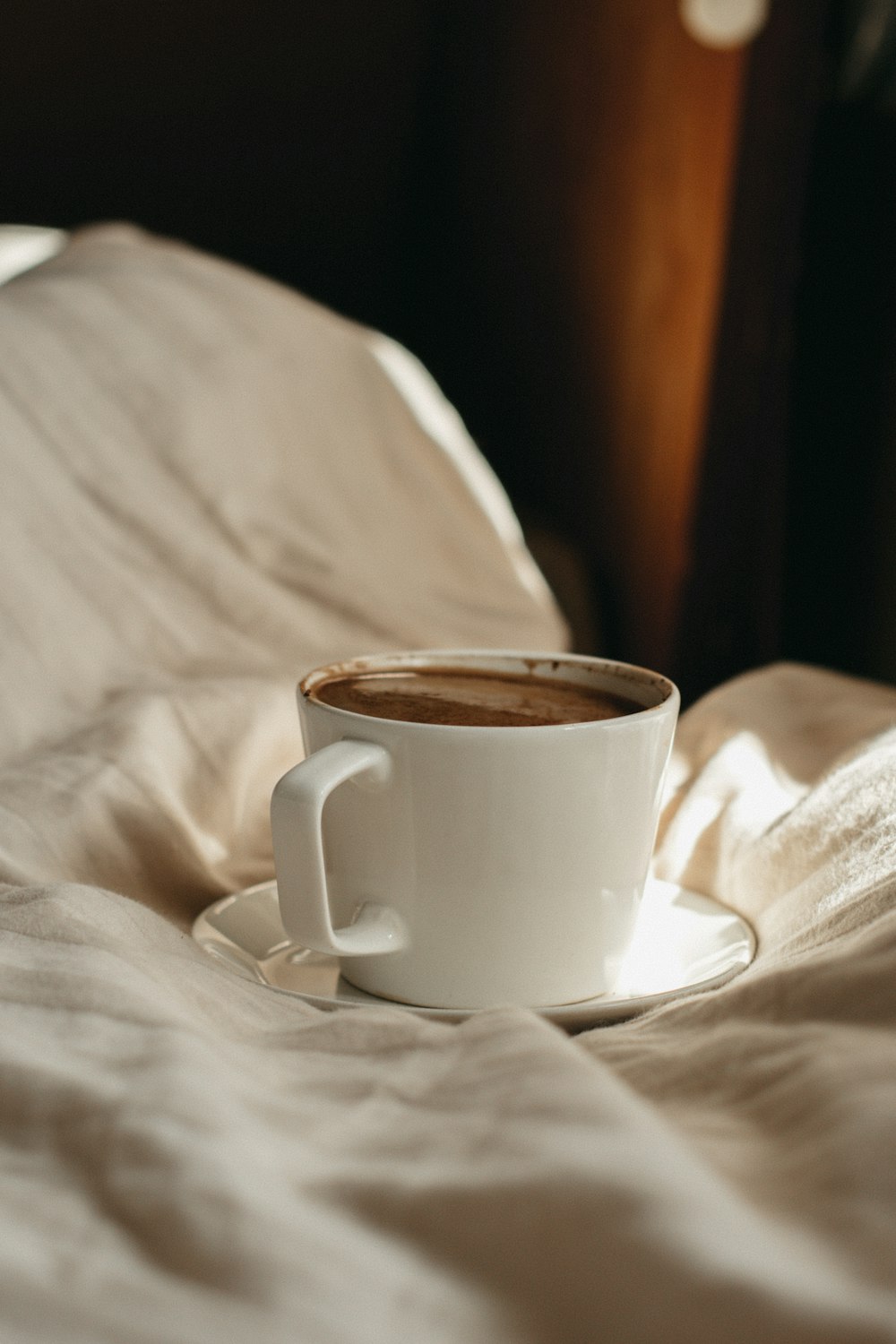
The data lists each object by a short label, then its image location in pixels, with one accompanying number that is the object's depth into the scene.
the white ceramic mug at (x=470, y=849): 0.43
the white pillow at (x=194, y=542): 0.62
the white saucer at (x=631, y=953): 0.44
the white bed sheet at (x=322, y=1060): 0.25
